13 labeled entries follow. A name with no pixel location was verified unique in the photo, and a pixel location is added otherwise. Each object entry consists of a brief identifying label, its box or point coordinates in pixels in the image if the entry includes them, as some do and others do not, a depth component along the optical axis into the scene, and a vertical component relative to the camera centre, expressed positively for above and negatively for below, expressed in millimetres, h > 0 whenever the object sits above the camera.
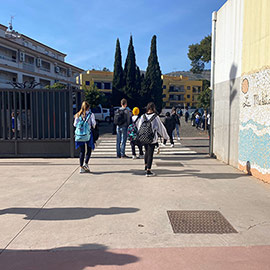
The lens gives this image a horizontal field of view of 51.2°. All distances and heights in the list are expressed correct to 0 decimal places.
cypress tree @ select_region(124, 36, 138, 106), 49781 +6603
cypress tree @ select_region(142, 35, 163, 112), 51272 +5932
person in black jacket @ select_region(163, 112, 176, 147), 11750 -445
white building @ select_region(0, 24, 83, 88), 36031 +7474
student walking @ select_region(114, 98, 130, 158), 8955 -342
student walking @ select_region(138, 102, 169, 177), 6531 -437
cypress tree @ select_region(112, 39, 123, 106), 50125 +6117
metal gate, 8922 -290
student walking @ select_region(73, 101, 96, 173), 6699 -403
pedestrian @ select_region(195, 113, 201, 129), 23822 -508
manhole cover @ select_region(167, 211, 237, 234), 3602 -1478
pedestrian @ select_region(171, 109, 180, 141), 12495 -158
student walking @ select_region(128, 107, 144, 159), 8773 -553
